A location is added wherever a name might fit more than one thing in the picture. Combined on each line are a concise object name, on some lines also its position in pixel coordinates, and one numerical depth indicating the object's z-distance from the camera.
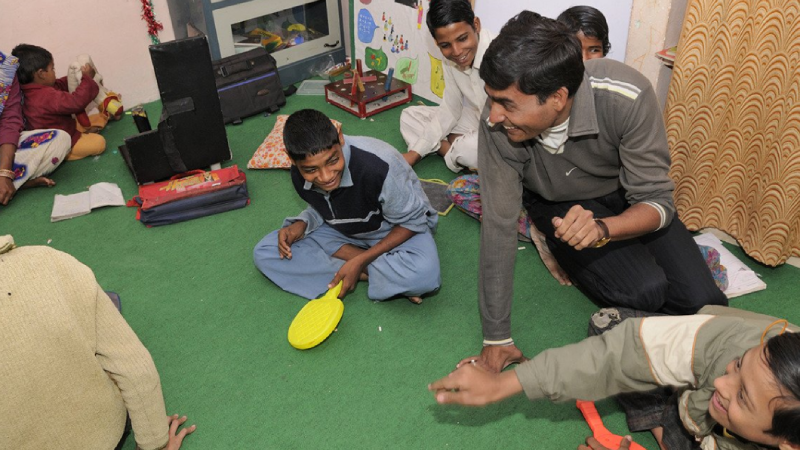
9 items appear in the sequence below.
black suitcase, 3.74
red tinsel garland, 3.84
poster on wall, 3.77
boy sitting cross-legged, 2.13
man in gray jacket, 1.70
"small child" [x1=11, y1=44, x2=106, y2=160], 3.30
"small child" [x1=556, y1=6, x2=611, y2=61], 2.53
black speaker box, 2.99
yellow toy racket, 2.24
